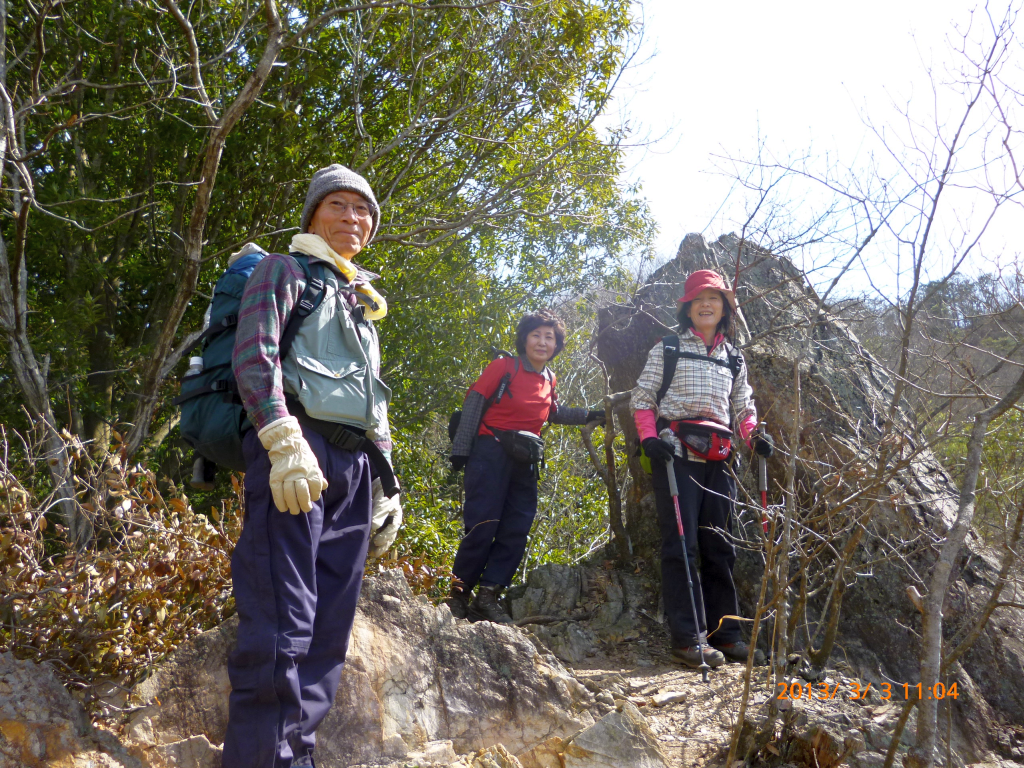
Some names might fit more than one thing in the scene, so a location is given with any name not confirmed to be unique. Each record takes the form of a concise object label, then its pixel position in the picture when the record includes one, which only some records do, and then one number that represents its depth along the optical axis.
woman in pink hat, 4.44
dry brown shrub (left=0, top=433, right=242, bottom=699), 2.56
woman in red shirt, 4.88
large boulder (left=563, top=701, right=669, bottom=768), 2.93
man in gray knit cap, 2.15
